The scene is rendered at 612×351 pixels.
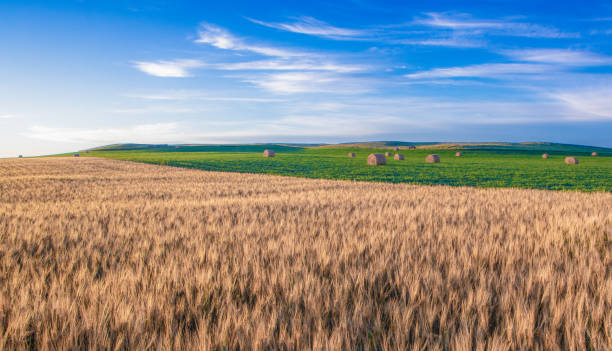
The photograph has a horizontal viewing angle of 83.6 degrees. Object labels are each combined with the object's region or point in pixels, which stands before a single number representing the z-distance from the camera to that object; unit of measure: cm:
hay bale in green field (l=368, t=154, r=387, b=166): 3676
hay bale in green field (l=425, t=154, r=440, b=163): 4502
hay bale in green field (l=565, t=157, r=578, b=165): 4206
